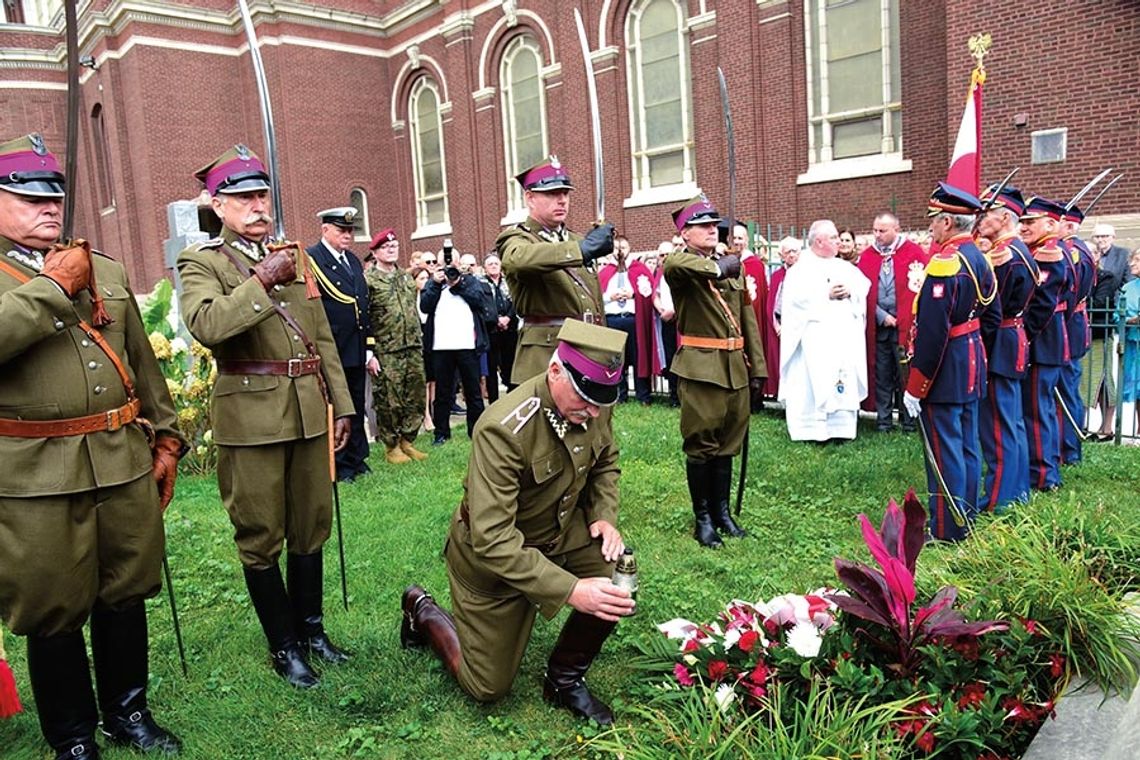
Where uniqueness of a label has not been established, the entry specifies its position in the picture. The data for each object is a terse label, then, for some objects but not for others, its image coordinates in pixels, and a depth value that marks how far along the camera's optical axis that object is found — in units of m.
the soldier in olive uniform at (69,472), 2.72
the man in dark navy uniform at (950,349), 4.96
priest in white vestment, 7.67
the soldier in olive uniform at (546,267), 4.41
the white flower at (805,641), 3.17
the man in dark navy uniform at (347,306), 6.91
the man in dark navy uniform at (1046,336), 5.92
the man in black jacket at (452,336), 8.72
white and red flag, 6.48
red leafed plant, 3.15
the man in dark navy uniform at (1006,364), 5.49
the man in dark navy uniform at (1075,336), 6.40
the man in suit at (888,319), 8.05
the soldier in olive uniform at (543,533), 2.95
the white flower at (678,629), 3.69
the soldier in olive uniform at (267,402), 3.47
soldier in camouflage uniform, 8.07
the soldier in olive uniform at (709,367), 5.17
